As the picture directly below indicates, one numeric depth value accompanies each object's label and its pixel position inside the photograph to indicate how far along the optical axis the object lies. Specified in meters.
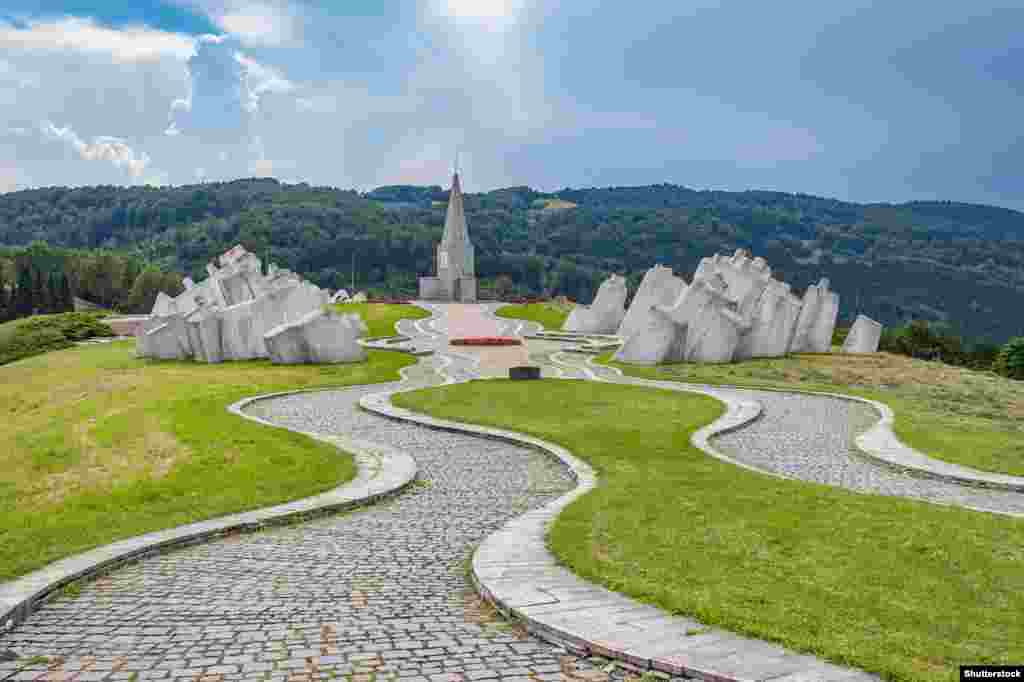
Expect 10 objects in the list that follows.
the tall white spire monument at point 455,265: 66.00
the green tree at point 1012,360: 49.34
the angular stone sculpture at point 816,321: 38.72
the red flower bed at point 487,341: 39.44
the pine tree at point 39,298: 73.72
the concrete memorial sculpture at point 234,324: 31.23
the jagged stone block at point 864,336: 40.53
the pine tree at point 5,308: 72.14
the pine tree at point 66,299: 74.69
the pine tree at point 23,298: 72.44
